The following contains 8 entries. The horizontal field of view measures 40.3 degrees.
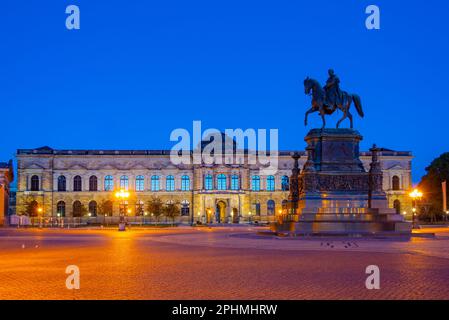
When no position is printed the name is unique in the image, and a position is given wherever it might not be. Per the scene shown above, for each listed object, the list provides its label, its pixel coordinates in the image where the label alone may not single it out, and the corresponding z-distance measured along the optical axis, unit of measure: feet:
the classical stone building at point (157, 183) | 360.28
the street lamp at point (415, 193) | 197.16
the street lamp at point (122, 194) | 207.62
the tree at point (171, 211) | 322.55
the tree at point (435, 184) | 286.58
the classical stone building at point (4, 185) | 304.30
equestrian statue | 113.09
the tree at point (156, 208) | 323.12
